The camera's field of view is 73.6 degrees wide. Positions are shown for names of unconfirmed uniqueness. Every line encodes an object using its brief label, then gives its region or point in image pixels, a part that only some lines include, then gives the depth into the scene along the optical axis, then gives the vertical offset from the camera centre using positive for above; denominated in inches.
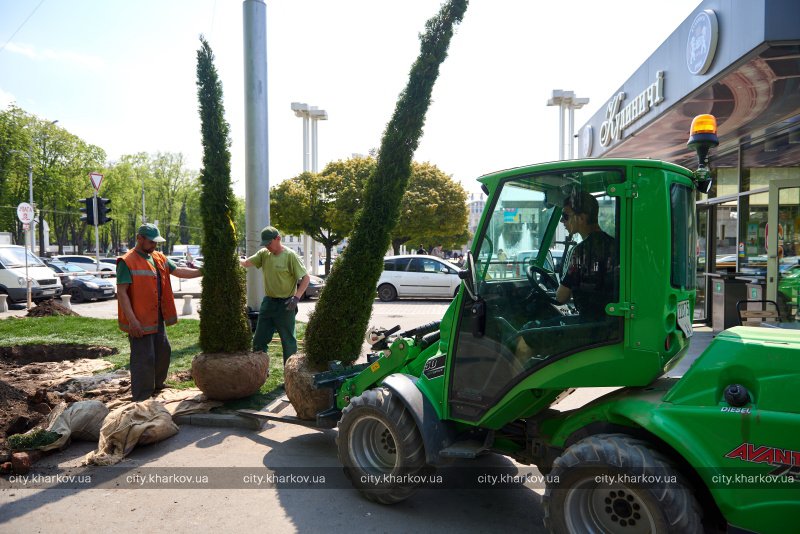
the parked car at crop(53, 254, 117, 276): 1116.5 -27.2
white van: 633.0 -32.5
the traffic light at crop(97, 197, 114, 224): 564.1 +43.4
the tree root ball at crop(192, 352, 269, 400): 219.3 -50.9
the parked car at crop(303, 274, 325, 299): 705.0 -49.0
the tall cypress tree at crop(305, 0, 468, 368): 197.6 +10.7
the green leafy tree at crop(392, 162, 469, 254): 1101.7 +92.0
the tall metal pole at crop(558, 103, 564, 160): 1503.3 +341.3
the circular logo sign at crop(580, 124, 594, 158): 543.5 +116.3
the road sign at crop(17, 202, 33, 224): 597.3 +42.3
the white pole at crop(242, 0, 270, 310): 313.6 +71.4
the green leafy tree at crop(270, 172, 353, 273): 1113.4 +100.5
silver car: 690.8 -34.8
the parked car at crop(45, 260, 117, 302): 716.7 -50.0
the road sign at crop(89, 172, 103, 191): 575.2 +78.0
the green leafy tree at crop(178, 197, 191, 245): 2534.4 +114.0
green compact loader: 94.2 -27.1
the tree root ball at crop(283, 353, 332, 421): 193.6 -51.7
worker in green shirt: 261.3 -19.1
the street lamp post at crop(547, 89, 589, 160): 1483.8 +421.8
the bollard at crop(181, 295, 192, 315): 544.7 -56.6
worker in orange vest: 213.6 -22.0
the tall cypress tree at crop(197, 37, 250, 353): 218.5 +6.6
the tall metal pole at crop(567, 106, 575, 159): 1507.1 +364.7
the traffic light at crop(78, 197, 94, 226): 555.5 +42.5
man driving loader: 115.0 -3.4
